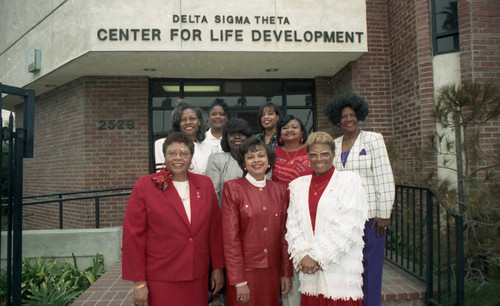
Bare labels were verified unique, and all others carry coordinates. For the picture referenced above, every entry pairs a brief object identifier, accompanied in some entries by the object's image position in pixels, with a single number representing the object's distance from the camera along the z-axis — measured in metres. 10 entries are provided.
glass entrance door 7.84
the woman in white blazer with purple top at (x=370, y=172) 2.93
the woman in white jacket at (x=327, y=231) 2.50
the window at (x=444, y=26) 6.26
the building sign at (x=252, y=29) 6.01
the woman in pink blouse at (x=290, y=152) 3.11
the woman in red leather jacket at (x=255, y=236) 2.51
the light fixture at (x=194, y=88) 7.86
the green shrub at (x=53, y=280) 4.38
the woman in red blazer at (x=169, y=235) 2.39
